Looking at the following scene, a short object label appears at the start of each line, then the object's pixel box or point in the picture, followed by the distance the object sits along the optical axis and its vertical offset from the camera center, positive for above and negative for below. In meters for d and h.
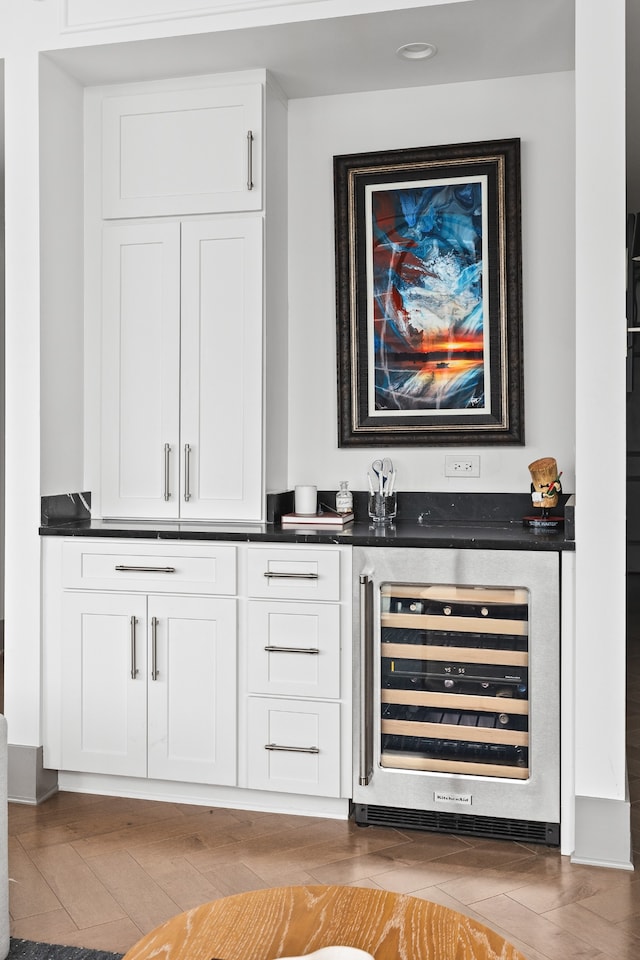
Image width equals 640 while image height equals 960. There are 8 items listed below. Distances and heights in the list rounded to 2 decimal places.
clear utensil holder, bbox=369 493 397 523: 3.33 -0.16
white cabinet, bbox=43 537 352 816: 2.92 -0.71
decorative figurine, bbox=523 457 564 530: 3.07 -0.07
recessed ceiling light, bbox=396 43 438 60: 3.05 +1.48
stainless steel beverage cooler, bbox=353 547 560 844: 2.73 -0.73
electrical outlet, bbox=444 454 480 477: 3.38 +0.00
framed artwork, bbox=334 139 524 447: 3.30 +0.67
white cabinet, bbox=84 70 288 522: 3.29 +0.66
